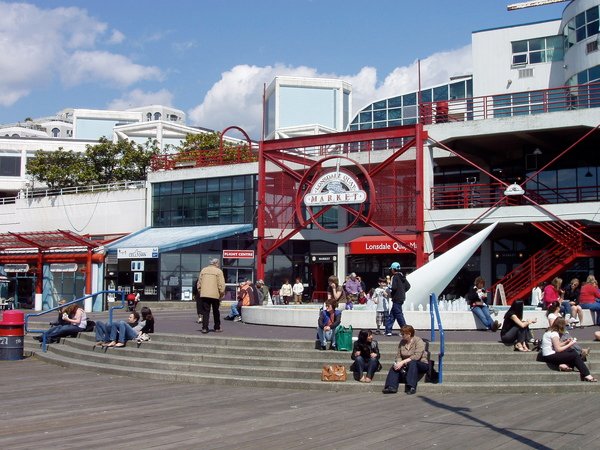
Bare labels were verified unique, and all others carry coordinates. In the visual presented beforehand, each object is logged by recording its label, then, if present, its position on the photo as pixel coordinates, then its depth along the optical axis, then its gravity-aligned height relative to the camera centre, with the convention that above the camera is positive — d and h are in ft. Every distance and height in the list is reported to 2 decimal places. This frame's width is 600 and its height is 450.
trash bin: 57.52 -4.37
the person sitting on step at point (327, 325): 47.80 -2.73
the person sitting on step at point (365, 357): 42.73 -4.34
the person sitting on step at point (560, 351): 43.29 -4.03
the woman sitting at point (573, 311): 64.18 -2.47
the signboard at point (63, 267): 120.46 +2.71
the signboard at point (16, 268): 126.62 +2.69
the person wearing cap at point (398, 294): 52.47 -0.77
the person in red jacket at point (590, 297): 67.71 -1.31
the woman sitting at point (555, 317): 43.93 -2.66
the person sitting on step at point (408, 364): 40.16 -4.47
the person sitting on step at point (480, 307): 58.80 -1.92
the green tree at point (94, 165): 170.40 +27.97
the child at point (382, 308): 56.34 -1.91
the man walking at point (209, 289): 55.72 -0.44
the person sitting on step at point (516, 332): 46.68 -3.12
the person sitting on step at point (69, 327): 61.52 -3.65
